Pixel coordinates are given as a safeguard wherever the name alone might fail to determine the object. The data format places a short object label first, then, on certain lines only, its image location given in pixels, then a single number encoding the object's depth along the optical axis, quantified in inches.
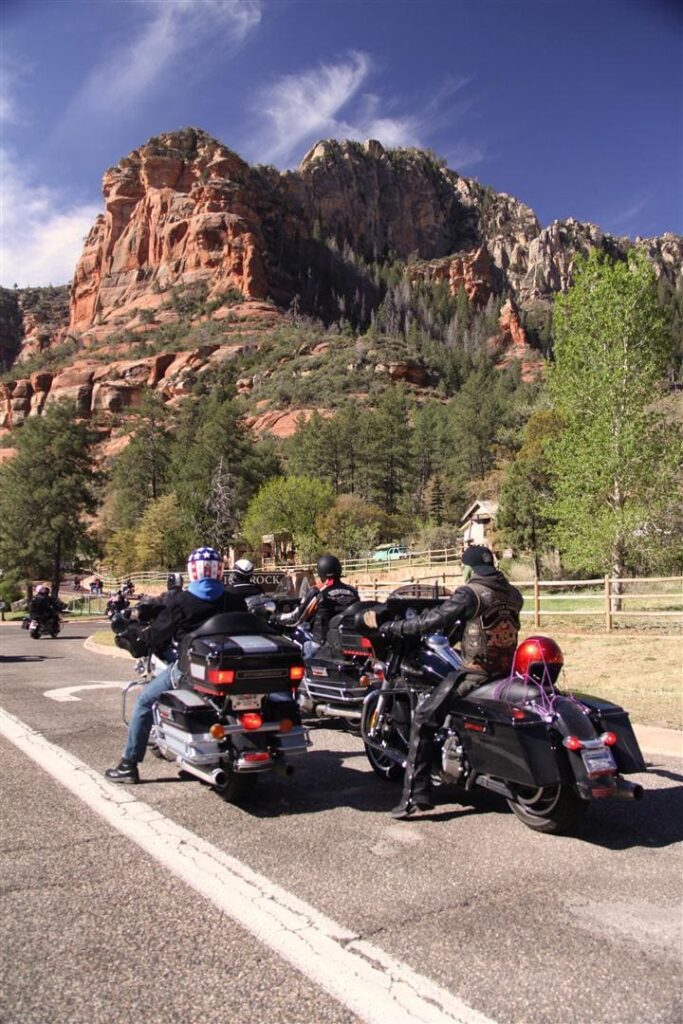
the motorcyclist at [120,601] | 606.0
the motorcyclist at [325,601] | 350.0
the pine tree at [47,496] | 2000.5
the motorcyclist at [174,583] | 256.1
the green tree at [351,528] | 2082.9
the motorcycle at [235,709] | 206.5
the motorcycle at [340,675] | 309.0
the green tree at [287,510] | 2151.8
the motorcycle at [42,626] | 877.8
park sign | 466.3
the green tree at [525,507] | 1588.3
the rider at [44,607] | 883.4
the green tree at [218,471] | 2178.9
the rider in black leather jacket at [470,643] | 200.4
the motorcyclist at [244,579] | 362.6
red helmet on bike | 188.2
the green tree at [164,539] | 2134.6
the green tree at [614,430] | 867.4
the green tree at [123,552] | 2203.6
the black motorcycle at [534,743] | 173.2
